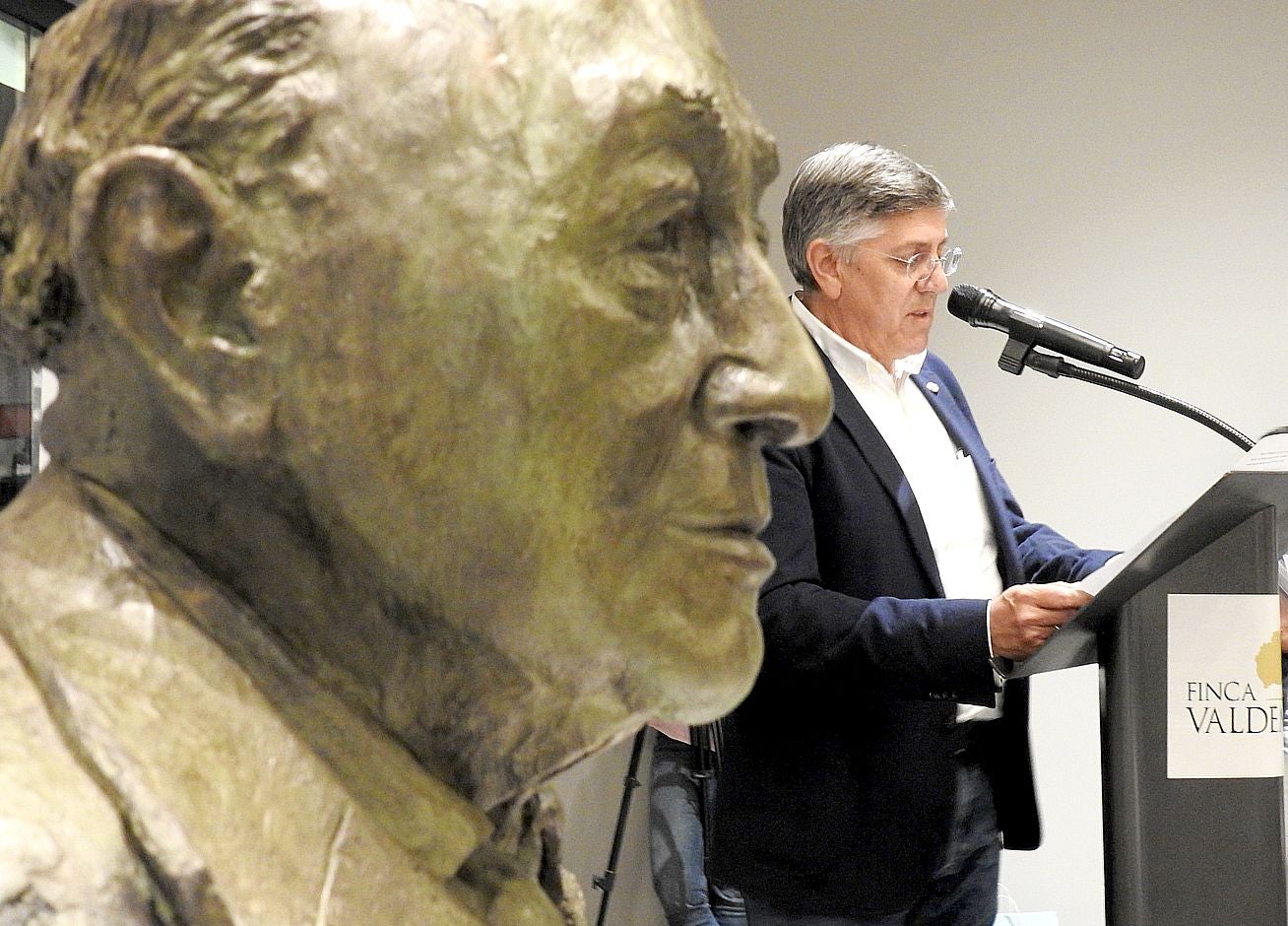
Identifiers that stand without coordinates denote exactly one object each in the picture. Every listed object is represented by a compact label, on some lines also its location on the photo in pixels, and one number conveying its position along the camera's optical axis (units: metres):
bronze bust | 0.68
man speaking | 1.80
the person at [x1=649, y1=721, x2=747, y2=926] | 3.63
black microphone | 1.82
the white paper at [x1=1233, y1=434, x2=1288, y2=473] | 1.25
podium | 1.38
